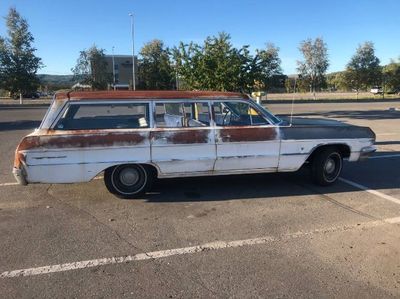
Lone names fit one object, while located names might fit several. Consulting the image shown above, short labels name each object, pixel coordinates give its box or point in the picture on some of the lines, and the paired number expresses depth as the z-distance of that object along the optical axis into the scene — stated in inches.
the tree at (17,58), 1605.6
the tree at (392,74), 2432.9
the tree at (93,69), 2108.8
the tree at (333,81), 2239.2
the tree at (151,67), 2209.2
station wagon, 237.6
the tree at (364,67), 2112.5
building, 3737.7
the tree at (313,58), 2123.5
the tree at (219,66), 649.0
